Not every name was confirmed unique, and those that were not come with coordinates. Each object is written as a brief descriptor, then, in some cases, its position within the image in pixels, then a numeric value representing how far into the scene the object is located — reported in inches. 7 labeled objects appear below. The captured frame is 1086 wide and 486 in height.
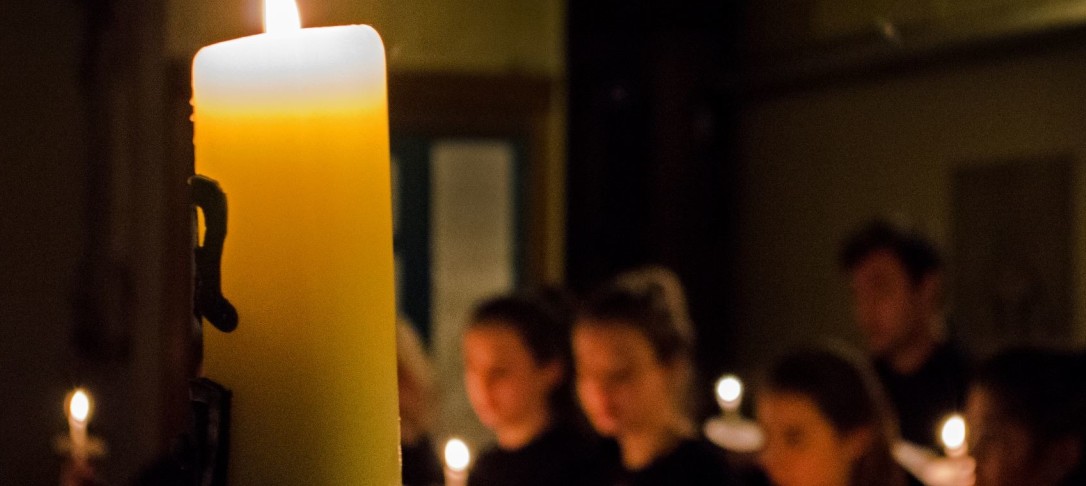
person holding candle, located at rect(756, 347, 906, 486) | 166.3
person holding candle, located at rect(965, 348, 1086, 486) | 159.8
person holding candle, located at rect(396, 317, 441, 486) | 173.4
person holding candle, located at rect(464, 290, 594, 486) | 175.6
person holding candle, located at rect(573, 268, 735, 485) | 168.9
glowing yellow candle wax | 49.4
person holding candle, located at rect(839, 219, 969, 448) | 195.2
